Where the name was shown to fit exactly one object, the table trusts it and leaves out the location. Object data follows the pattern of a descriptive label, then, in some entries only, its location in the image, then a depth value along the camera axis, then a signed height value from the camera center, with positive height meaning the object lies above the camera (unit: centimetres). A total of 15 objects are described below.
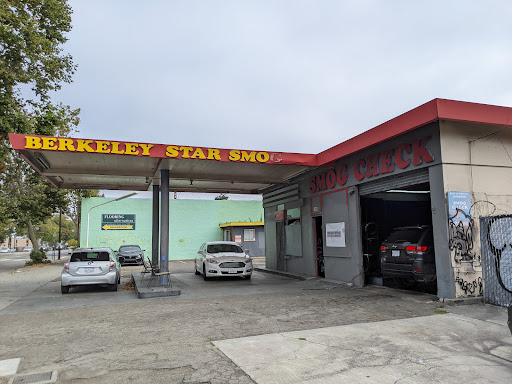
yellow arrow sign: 3004 +80
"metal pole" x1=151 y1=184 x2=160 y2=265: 1579 +22
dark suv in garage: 908 -65
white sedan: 1405 -109
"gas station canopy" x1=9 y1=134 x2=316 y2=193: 999 +232
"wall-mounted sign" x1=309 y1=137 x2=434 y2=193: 907 +185
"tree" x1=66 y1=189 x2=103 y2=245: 2987 +328
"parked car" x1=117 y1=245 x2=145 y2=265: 2441 -126
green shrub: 2644 -139
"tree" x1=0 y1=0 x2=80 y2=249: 1461 +788
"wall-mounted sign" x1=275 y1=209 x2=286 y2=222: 1648 +76
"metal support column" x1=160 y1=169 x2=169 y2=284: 1214 +23
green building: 2975 +123
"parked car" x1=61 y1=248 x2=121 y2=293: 1111 -96
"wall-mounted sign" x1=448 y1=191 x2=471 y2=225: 836 +47
